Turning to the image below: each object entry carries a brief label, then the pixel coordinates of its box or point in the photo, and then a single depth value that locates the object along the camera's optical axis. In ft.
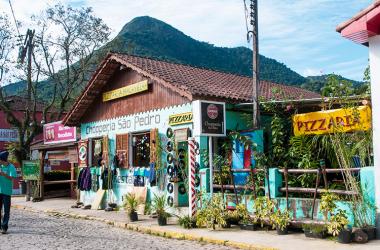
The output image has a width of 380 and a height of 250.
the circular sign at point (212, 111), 35.30
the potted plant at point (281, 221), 30.53
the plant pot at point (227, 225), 34.60
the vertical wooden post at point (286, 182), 31.91
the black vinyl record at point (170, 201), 43.82
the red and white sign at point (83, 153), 57.67
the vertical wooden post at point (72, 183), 66.42
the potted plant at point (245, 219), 33.12
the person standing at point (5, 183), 34.65
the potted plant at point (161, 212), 36.99
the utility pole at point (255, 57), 38.27
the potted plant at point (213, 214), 34.09
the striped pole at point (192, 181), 36.29
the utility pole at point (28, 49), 81.52
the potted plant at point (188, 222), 35.09
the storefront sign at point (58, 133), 66.90
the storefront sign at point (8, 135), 100.99
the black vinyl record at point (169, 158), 44.16
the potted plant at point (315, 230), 28.48
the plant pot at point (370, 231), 27.11
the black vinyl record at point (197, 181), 40.71
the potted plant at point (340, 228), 26.84
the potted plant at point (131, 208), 40.45
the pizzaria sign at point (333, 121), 30.63
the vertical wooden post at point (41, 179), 65.31
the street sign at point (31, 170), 66.18
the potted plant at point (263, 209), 31.73
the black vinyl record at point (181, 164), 43.36
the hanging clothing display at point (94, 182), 55.88
